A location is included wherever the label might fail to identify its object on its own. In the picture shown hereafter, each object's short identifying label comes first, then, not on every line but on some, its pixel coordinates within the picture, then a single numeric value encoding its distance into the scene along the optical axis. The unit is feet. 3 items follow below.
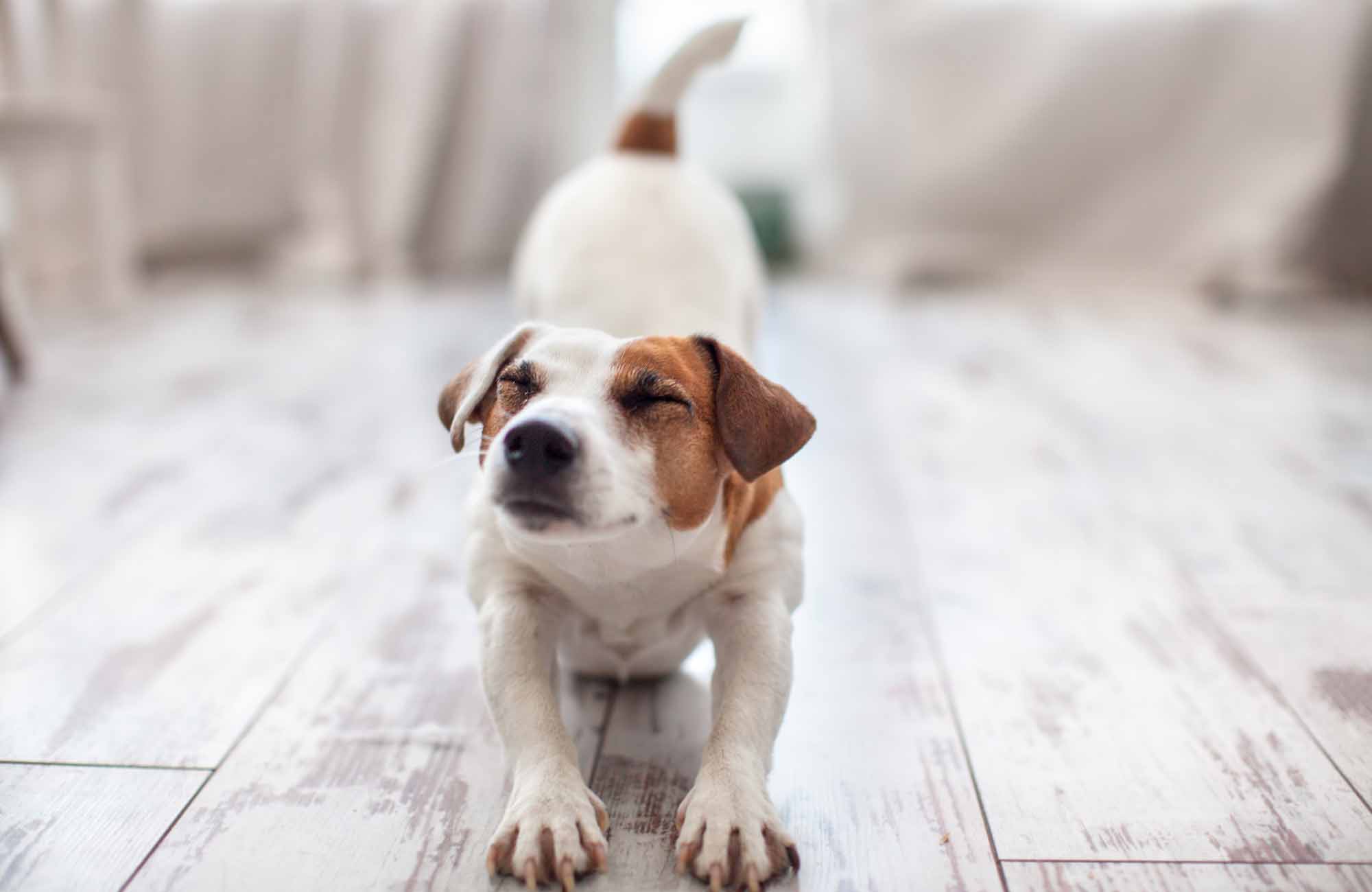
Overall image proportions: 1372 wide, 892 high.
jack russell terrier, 3.21
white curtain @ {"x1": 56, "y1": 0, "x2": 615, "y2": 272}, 12.37
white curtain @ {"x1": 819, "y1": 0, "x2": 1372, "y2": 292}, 11.42
